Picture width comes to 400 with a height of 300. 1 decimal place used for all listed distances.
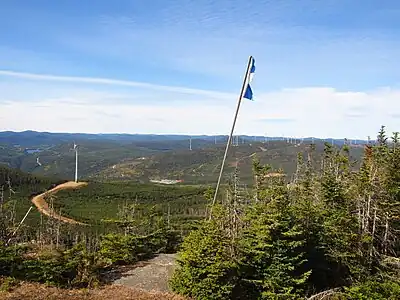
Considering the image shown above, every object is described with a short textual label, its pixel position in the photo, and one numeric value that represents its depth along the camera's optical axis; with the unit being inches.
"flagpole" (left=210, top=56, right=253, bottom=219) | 491.2
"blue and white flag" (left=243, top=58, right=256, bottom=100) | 501.7
